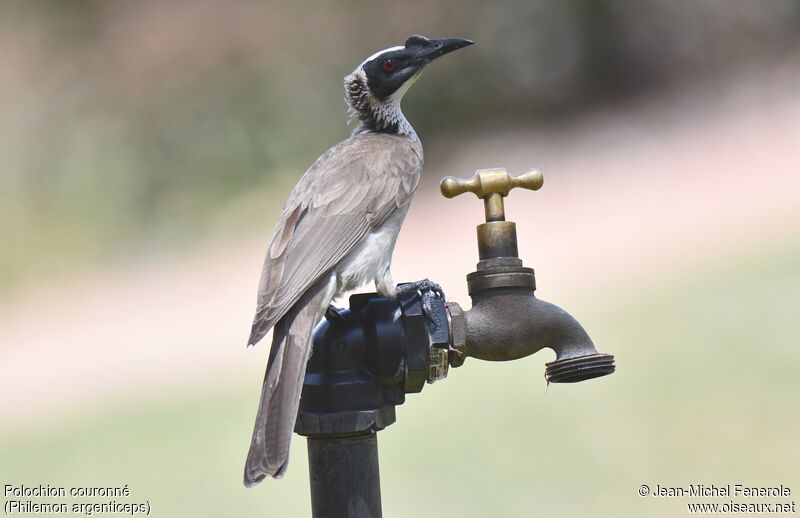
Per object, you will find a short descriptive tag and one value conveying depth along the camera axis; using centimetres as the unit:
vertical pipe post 550
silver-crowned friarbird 549
